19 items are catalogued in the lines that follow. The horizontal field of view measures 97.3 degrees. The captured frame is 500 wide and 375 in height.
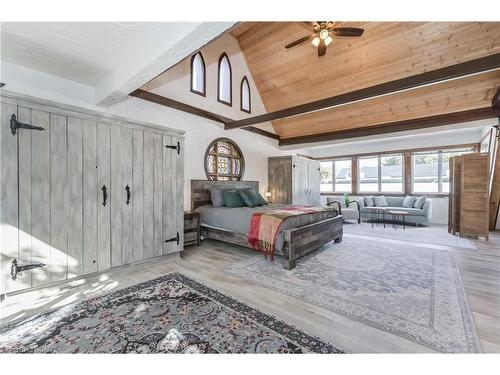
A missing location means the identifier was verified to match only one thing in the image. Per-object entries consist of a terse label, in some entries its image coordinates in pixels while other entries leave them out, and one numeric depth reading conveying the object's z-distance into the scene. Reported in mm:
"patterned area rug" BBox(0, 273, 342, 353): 1513
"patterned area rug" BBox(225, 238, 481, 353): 1743
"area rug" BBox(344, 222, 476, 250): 4469
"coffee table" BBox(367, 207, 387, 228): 6859
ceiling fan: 3426
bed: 3098
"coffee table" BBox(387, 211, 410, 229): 6241
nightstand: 3951
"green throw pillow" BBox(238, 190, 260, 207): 4562
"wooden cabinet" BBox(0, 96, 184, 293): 2129
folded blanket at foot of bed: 3170
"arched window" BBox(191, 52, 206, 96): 4770
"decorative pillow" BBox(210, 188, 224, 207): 4586
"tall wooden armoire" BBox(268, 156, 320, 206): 6477
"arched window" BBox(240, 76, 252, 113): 6094
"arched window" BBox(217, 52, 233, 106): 5457
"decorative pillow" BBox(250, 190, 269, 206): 4875
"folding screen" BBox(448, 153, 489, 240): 4559
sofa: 6383
